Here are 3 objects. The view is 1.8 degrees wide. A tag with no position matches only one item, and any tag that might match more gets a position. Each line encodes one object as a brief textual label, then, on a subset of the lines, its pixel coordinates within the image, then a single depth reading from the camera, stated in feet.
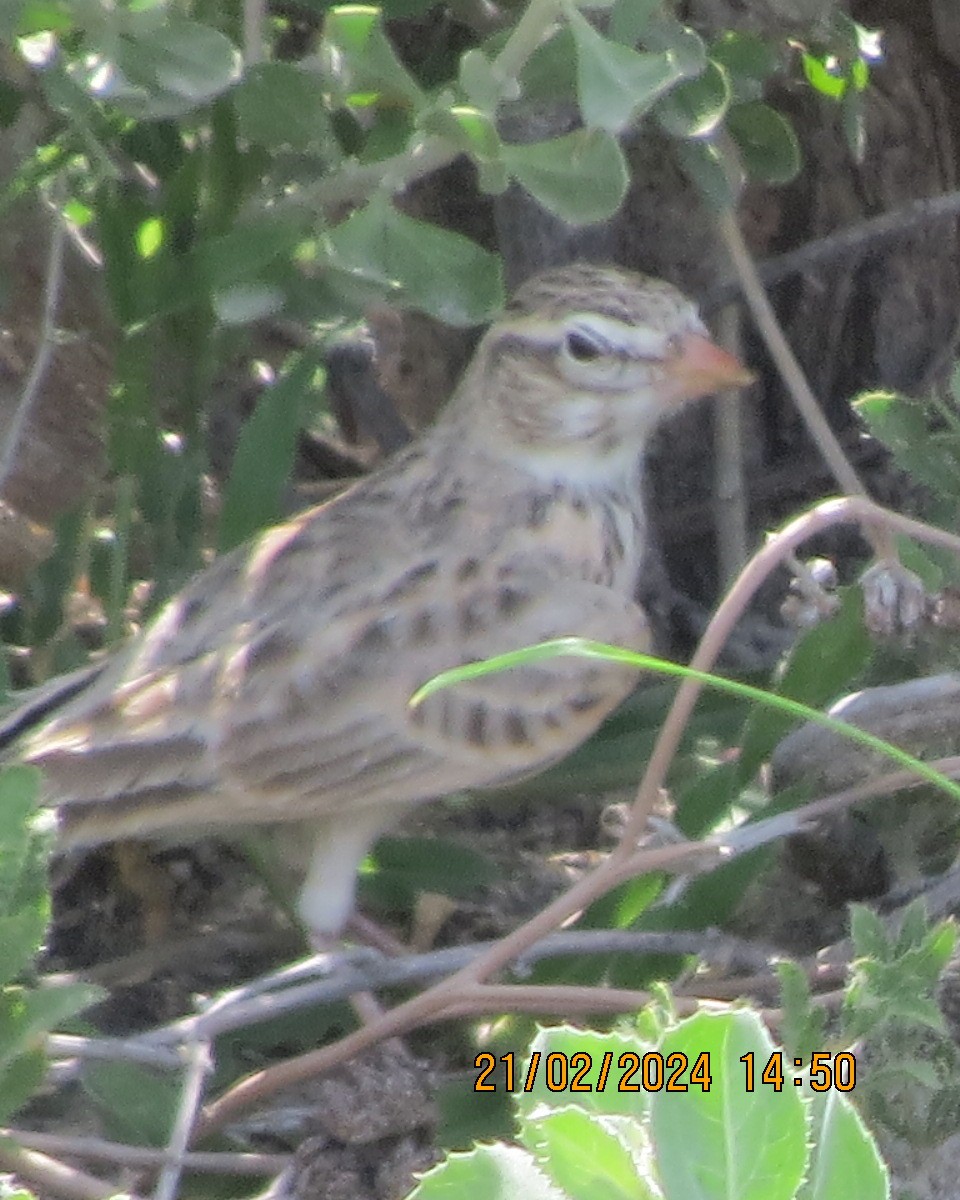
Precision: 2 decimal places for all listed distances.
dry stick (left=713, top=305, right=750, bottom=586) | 11.70
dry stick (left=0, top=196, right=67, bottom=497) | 11.57
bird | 11.50
